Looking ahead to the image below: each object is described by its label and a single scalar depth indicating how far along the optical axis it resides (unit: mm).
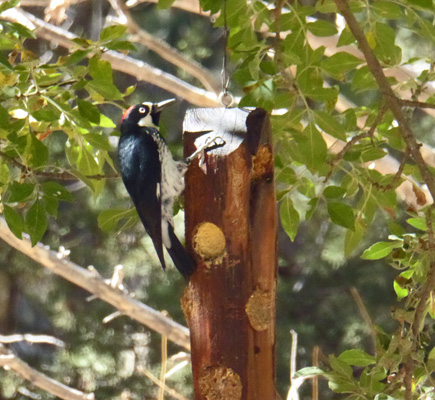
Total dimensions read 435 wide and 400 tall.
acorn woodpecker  10070
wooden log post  9926
